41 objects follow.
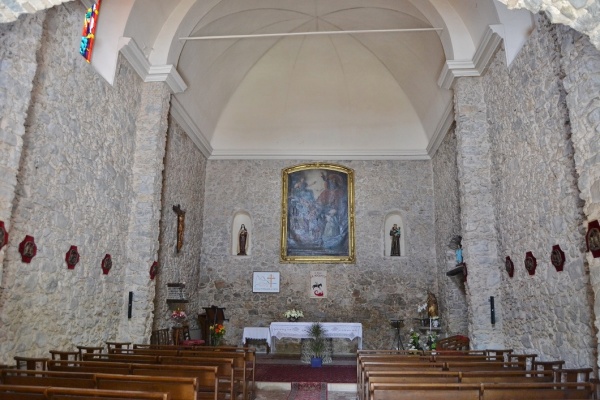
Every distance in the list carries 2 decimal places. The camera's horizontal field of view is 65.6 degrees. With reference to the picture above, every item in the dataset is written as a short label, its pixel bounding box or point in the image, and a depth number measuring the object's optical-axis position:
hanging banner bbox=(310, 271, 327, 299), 13.53
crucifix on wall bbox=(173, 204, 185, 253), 11.70
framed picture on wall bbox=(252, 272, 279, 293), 13.63
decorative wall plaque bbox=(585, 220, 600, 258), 4.49
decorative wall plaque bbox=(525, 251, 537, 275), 6.61
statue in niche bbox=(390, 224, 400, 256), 13.83
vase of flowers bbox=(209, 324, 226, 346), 11.45
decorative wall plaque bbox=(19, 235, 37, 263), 5.90
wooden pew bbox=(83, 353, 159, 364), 5.79
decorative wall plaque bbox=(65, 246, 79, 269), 6.92
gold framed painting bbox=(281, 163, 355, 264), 13.89
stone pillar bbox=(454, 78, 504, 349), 8.18
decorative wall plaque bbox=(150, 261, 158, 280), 8.85
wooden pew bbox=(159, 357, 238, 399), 5.75
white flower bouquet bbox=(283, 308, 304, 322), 12.27
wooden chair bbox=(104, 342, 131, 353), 6.95
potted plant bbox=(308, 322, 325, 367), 10.77
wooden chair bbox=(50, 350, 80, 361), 5.95
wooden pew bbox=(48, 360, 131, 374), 4.84
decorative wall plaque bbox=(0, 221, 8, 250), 4.98
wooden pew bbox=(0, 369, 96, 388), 4.16
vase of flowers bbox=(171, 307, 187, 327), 10.25
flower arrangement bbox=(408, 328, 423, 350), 10.56
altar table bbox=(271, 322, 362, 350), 11.49
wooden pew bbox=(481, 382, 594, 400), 3.99
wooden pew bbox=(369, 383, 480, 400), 3.89
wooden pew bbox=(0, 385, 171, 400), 3.46
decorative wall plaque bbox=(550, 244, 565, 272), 5.75
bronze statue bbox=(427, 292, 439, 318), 12.35
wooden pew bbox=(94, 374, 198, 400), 4.02
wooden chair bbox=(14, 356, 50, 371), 5.18
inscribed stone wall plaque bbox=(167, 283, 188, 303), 10.68
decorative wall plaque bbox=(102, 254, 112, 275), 7.95
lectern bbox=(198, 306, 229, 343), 12.35
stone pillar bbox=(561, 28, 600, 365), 4.56
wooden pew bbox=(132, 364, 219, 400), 4.86
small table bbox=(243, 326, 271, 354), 12.19
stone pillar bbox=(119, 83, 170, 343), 8.62
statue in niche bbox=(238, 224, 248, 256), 14.09
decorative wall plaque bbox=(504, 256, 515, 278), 7.56
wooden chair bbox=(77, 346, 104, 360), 6.22
